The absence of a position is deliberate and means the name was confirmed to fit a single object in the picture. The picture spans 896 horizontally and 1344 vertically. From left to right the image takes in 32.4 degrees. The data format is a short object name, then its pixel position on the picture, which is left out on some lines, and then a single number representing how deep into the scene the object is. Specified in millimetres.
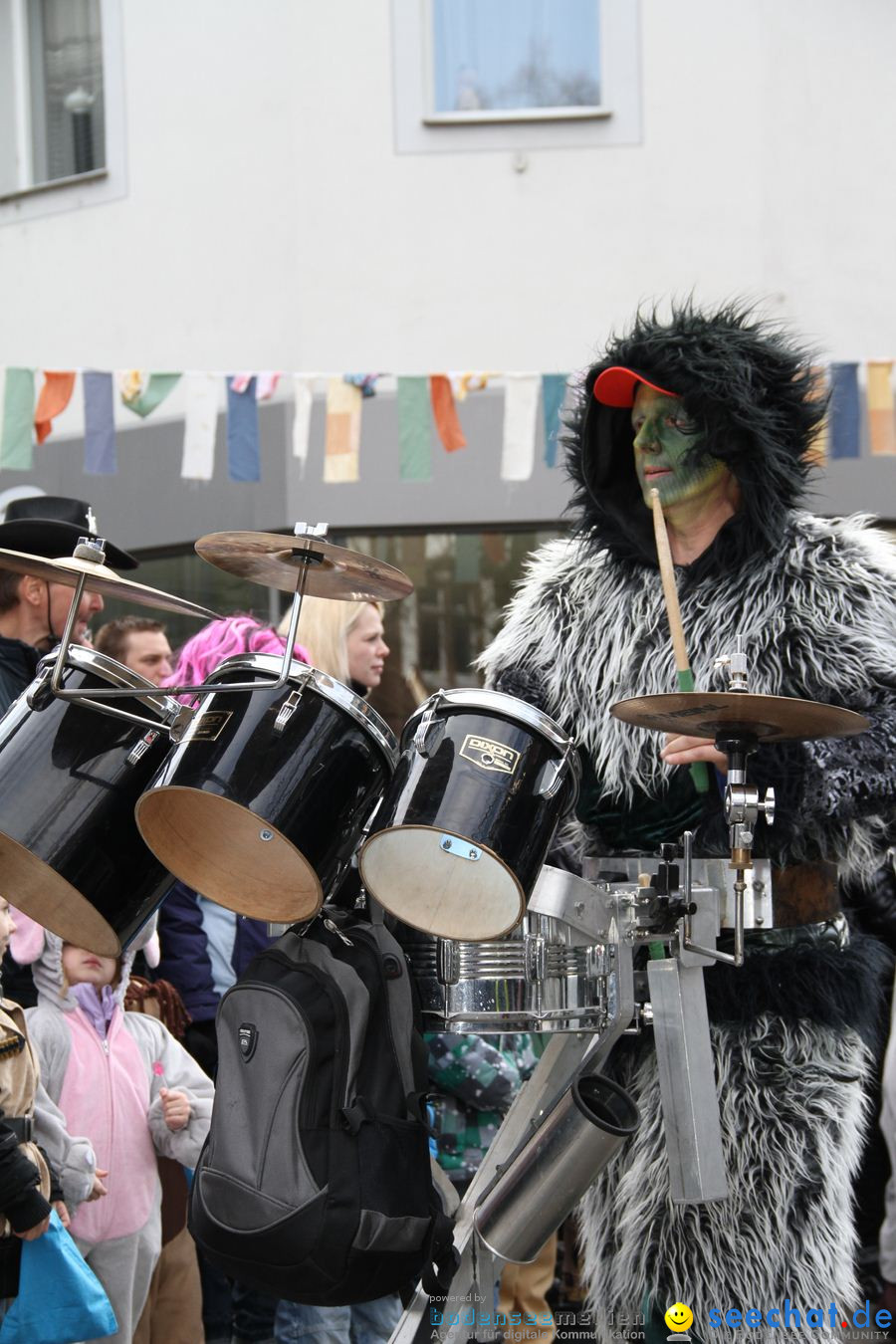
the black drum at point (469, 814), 2494
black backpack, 2502
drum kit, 2533
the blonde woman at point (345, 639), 4531
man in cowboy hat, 3410
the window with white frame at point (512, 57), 8273
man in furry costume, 2916
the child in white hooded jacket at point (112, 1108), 3547
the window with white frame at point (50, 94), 9000
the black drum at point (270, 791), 2512
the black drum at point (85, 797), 2607
